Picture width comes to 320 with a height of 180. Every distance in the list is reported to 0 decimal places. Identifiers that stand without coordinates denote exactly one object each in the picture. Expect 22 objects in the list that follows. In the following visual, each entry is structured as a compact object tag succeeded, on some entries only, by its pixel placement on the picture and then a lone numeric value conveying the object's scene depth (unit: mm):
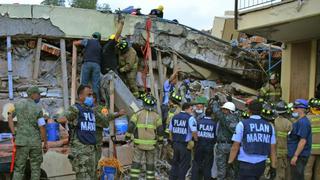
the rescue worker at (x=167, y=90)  12188
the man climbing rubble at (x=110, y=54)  11727
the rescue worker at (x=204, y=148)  9492
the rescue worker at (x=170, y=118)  10258
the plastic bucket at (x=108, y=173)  9133
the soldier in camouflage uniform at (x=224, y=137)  9250
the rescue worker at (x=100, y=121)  8219
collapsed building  11680
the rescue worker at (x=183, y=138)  9156
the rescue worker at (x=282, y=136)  8945
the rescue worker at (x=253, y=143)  6859
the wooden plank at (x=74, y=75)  11719
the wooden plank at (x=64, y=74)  11788
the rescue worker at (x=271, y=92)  13016
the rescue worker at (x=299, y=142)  7852
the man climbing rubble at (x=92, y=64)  11406
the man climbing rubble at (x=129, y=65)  12305
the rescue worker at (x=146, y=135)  9312
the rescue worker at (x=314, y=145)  8500
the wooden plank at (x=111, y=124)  10250
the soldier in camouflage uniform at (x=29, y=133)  8125
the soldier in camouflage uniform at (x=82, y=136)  7766
